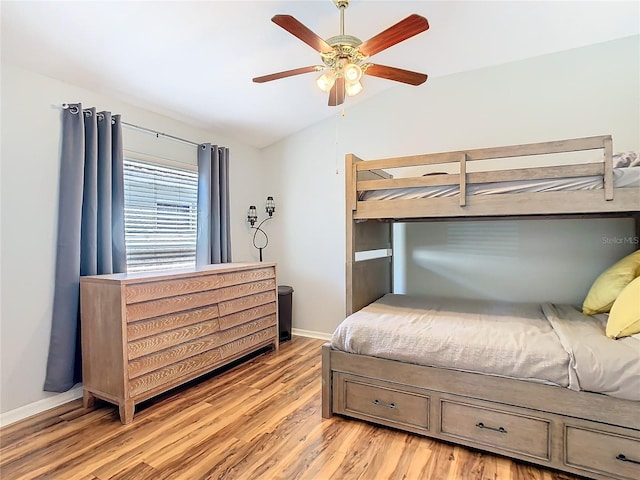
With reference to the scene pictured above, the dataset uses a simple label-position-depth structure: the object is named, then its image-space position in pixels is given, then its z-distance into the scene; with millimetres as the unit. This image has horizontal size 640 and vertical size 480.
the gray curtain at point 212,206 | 3373
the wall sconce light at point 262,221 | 3994
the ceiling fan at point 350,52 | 1627
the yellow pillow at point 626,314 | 1686
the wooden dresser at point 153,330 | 2158
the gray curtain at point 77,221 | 2324
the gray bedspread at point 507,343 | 1585
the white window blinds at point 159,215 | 2873
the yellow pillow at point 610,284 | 2080
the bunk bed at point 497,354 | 1606
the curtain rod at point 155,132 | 2736
